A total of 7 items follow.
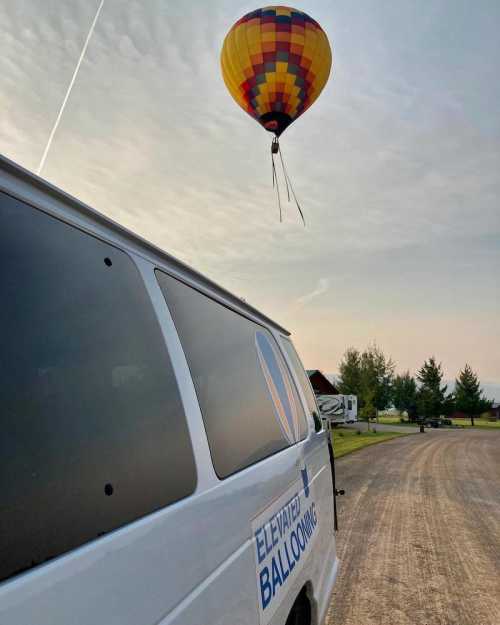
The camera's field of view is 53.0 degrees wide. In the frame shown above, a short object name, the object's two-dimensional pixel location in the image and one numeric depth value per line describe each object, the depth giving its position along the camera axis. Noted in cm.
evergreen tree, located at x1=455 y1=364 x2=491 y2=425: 7338
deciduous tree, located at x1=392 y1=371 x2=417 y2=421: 8369
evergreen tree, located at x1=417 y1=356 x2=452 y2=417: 7112
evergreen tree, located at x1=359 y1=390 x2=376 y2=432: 4291
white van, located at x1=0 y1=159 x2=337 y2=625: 89
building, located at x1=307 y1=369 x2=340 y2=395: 5528
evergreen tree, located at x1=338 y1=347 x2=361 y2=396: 5134
